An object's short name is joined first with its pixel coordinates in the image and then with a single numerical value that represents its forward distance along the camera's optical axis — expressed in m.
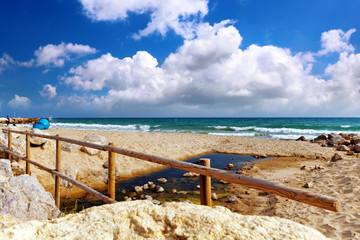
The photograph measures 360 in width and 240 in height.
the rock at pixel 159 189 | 6.73
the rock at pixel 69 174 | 6.97
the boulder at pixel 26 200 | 3.56
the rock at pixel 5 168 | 5.79
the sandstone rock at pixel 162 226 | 1.53
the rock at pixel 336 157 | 9.88
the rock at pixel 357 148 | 12.25
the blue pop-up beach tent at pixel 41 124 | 17.00
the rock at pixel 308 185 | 6.49
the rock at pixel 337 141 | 15.58
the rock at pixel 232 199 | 6.03
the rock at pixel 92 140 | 9.33
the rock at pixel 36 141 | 8.57
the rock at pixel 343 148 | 12.82
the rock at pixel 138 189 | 6.77
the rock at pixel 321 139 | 18.69
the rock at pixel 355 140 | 14.76
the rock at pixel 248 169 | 8.91
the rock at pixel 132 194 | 6.41
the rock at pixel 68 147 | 9.03
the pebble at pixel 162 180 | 7.64
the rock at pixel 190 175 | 8.29
